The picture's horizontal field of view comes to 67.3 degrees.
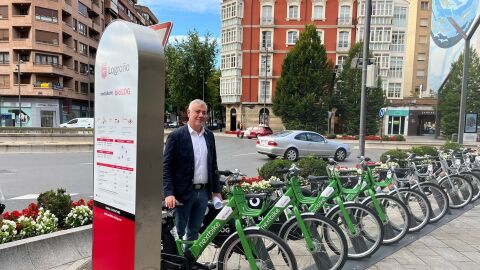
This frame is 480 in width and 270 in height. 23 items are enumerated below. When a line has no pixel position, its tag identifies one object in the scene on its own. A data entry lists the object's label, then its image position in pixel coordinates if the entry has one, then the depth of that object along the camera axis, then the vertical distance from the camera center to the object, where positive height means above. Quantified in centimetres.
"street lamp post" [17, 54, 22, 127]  4206 +215
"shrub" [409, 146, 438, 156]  1060 -86
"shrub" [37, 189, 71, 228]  475 -119
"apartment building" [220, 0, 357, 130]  4819 +1088
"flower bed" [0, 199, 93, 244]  413 -133
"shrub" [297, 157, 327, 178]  760 -100
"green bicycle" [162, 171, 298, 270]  341 -124
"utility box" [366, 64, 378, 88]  819 +105
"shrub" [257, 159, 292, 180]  747 -102
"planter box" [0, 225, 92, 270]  386 -157
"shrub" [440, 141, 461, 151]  1189 -78
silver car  1669 -125
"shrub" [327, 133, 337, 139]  3403 -150
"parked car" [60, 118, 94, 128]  3706 -87
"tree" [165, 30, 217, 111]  5156 +719
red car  3534 -131
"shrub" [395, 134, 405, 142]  3209 -145
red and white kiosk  253 -20
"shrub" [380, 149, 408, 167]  962 -89
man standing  357 -54
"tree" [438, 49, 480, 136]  3731 +299
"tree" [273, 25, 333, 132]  3831 +380
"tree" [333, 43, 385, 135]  3912 +239
